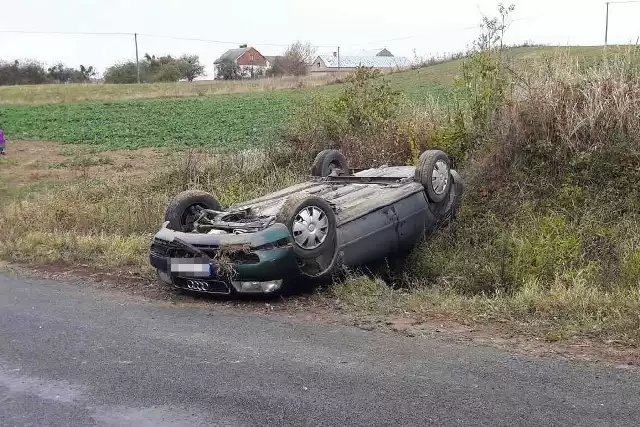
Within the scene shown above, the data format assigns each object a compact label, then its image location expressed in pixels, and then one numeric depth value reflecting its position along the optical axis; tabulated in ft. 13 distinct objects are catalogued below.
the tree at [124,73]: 277.23
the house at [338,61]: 327.06
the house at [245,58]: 326.36
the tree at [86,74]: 290.76
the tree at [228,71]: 306.14
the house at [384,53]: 372.99
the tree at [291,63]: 275.80
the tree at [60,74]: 280.92
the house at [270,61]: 299.79
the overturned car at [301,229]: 20.35
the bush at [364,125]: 36.40
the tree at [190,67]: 293.02
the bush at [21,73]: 263.90
